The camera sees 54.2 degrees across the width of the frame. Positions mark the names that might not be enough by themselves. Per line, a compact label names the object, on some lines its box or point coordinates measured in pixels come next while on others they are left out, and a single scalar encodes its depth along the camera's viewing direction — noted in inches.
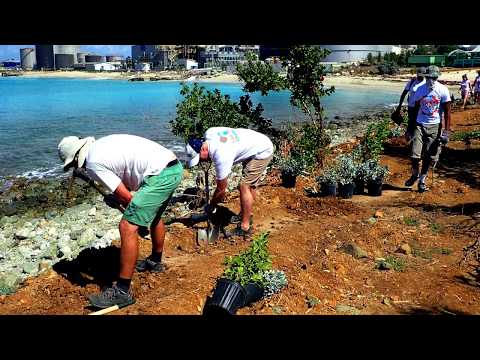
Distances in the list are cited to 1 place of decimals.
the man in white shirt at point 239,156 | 215.0
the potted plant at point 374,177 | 323.9
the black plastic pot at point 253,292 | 168.1
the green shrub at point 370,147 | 361.4
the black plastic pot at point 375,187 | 324.2
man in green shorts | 169.9
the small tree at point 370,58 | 3319.4
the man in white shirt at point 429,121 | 305.0
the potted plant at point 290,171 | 359.3
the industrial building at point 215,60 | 3044.8
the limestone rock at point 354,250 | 217.8
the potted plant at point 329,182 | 322.7
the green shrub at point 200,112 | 343.6
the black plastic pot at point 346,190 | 321.7
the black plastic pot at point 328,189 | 321.7
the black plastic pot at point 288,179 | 359.9
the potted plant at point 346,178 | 322.3
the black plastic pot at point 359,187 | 333.7
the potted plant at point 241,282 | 161.6
